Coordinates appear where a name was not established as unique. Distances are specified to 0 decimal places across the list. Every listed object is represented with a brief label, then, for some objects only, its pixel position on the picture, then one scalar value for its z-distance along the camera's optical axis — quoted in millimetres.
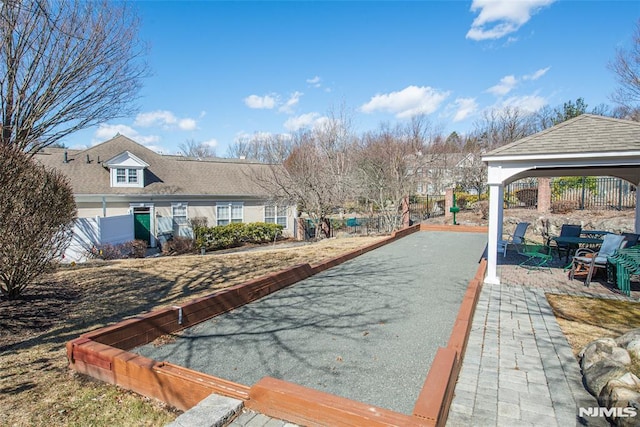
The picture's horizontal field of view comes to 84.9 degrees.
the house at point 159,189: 18797
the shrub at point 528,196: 19906
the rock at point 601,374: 3357
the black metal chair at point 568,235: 10323
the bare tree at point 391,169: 19250
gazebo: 6864
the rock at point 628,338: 4129
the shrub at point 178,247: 18058
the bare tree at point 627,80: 18922
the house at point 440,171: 26542
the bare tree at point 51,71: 6824
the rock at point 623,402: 2757
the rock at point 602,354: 3801
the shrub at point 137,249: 15570
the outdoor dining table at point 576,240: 8831
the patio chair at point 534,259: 9160
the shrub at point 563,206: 17047
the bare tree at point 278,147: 21094
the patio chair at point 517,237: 10630
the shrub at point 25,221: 5309
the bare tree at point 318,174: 18266
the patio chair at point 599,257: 7454
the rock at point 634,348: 3900
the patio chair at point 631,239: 8312
